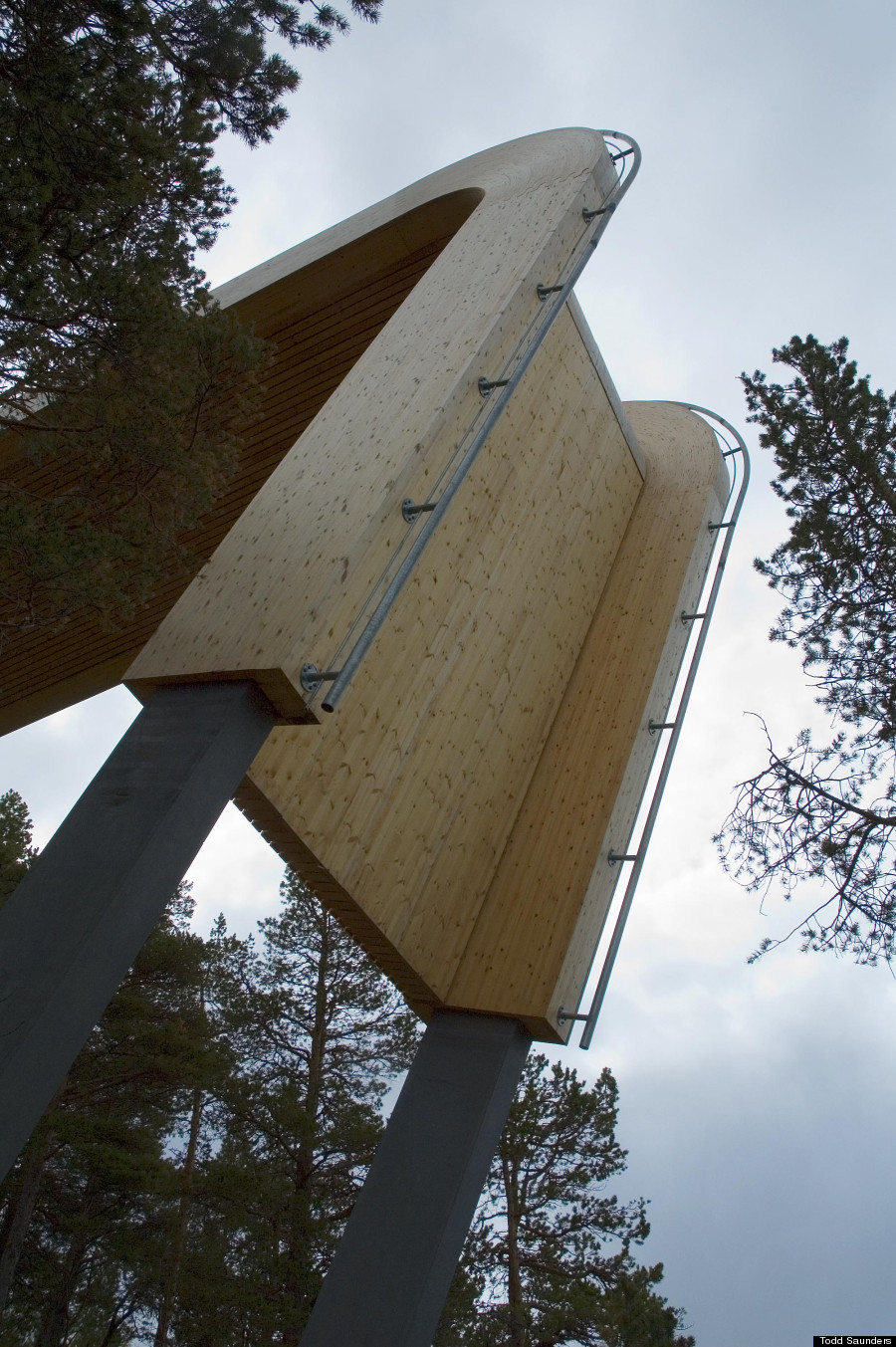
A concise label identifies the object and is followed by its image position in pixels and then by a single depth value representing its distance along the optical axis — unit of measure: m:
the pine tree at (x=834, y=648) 5.86
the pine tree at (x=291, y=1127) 10.84
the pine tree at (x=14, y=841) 12.82
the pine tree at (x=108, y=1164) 11.10
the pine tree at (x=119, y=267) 3.50
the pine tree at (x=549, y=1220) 10.96
